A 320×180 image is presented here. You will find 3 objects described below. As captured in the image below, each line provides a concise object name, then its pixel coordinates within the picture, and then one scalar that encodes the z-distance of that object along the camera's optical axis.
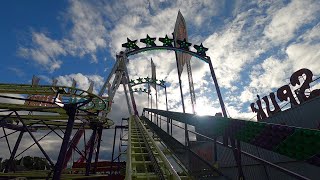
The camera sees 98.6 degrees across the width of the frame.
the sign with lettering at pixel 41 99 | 8.84
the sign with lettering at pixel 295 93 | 11.98
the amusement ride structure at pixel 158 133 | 1.59
